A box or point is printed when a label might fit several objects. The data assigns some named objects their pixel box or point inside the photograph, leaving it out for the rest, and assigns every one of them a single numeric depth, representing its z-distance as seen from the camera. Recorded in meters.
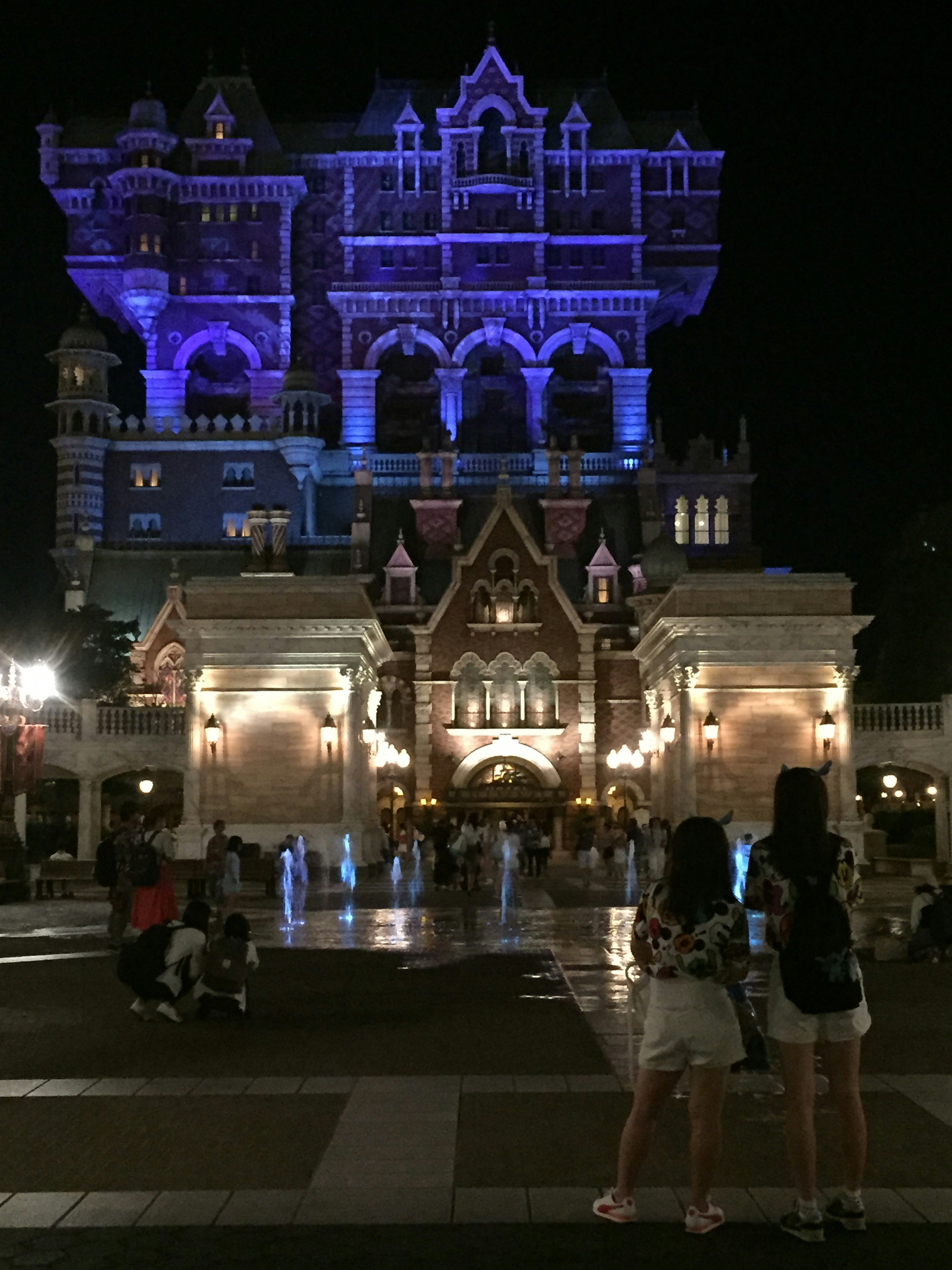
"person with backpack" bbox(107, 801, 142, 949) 21.78
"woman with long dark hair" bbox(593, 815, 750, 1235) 8.56
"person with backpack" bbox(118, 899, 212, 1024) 16.09
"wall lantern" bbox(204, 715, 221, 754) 48.84
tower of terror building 70.56
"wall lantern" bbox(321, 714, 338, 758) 49.00
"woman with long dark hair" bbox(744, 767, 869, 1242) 8.60
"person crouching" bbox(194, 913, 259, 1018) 16.23
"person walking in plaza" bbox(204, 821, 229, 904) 30.00
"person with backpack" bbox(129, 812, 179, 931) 19.09
